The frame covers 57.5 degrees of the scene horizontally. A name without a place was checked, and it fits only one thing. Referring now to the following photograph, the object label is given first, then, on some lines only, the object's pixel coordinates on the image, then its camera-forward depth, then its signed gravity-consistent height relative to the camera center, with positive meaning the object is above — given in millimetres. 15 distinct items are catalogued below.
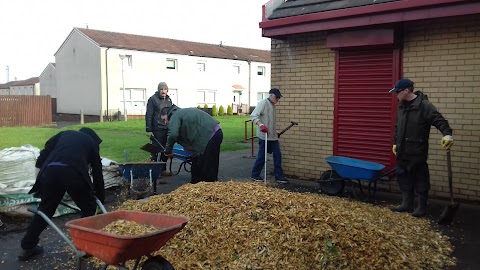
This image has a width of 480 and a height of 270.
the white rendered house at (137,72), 33969 +2628
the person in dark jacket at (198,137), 6555 -514
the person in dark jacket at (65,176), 4508 -775
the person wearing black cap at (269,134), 8477 -592
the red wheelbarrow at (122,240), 3248 -1064
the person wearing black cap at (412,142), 6152 -537
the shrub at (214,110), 38875 -590
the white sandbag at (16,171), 6370 -1054
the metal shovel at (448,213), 5805 -1435
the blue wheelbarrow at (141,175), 6871 -1151
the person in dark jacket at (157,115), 9203 -254
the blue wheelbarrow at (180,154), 8320 -999
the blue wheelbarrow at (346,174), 6786 -1103
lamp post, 32881 +56
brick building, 6828 +554
